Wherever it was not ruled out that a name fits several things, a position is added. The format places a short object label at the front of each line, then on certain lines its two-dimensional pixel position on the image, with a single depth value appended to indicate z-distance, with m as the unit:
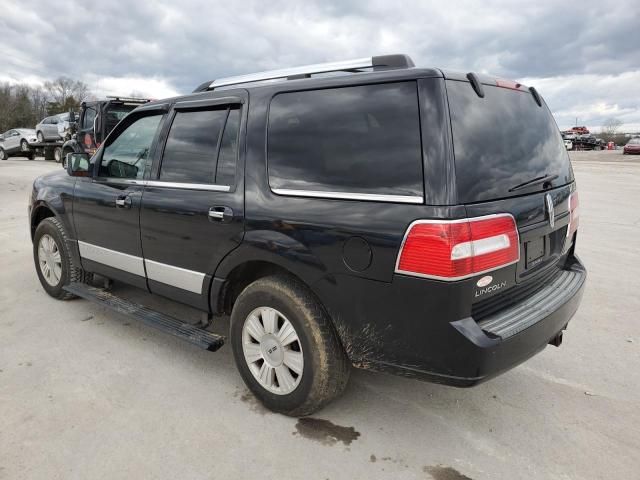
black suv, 2.12
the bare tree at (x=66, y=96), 69.75
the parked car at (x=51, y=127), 22.73
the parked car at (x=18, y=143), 24.64
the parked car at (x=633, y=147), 37.91
